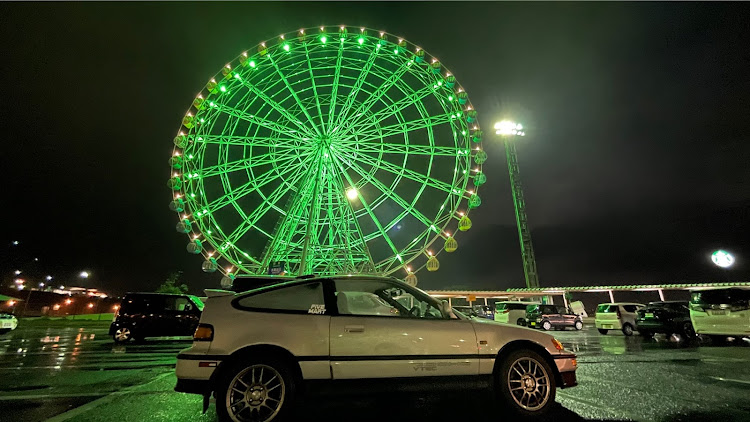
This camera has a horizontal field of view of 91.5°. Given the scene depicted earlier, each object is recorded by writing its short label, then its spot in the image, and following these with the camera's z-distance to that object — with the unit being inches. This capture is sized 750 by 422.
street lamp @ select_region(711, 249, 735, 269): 1188.5
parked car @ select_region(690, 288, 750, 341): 407.2
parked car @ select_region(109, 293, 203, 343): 459.2
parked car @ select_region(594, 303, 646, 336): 608.2
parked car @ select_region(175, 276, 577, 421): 134.5
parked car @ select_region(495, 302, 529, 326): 813.9
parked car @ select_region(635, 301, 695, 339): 498.9
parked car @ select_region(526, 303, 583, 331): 781.9
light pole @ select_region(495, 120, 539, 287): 1596.9
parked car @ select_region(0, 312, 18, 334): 578.2
